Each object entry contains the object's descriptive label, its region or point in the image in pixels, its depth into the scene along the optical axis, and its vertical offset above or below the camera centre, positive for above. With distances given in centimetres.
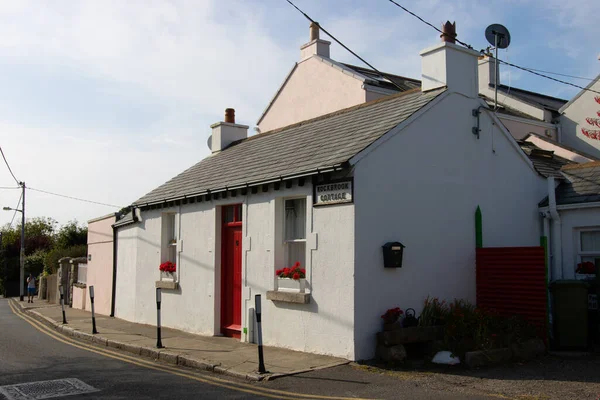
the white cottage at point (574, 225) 1195 +56
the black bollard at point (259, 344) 868 -137
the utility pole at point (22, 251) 3387 -2
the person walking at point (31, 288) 2995 -187
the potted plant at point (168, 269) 1502 -45
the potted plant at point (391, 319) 958 -110
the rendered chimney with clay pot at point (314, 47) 2459 +863
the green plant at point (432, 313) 994 -106
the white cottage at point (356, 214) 980 +71
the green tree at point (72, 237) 4188 +101
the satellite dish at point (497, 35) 1819 +670
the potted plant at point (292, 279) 1060 -50
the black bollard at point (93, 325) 1393 -176
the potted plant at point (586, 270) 1174 -36
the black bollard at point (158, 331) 1127 -155
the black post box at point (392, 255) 977 -6
